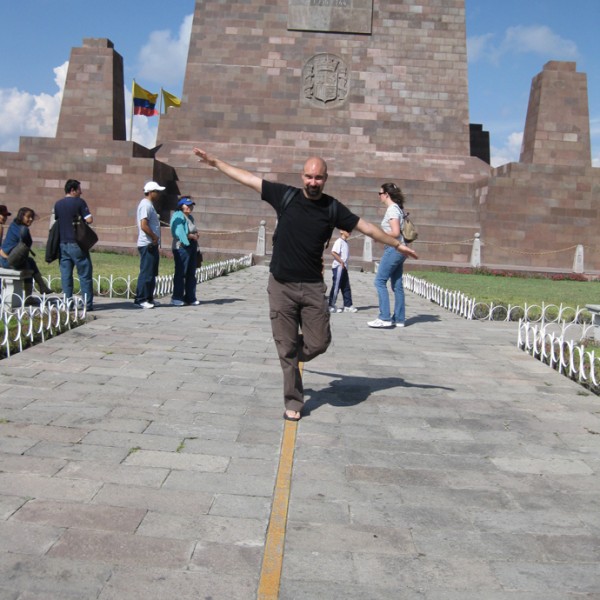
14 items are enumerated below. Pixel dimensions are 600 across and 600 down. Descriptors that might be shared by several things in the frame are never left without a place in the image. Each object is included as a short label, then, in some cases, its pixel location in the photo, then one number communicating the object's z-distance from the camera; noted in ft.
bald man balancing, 16.66
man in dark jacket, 30.81
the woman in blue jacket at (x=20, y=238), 30.53
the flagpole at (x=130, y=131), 87.90
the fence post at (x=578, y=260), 74.64
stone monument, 78.43
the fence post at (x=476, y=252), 73.92
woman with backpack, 29.86
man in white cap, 33.12
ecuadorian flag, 92.58
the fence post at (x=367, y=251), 74.21
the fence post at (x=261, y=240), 74.33
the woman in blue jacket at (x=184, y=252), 35.68
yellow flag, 100.53
